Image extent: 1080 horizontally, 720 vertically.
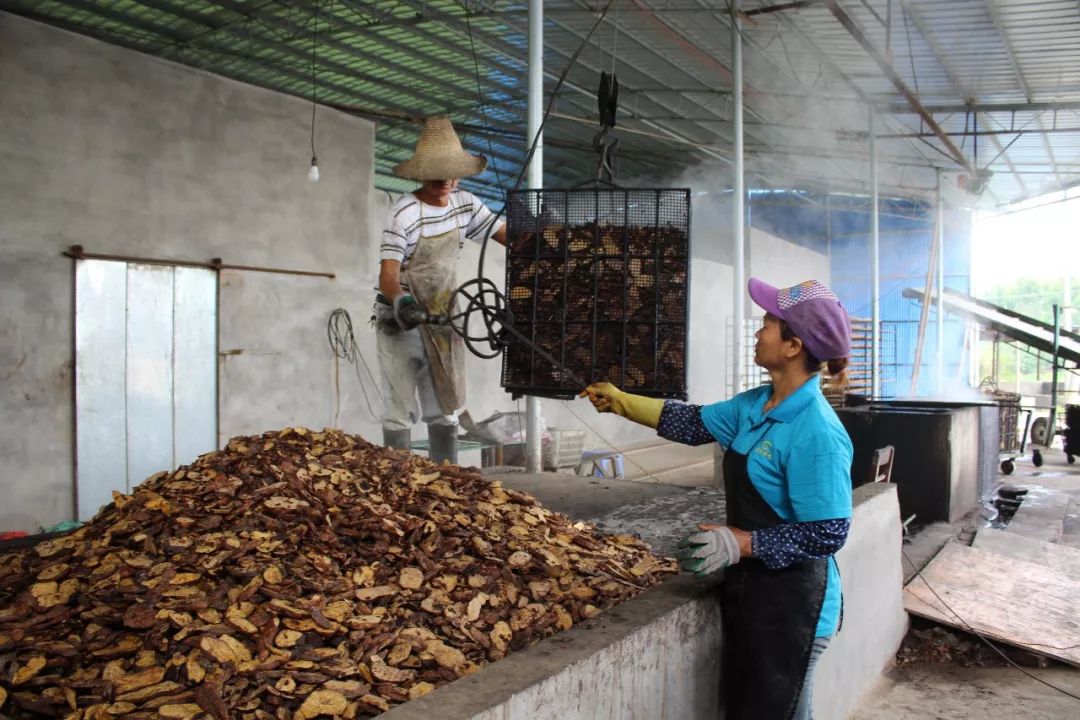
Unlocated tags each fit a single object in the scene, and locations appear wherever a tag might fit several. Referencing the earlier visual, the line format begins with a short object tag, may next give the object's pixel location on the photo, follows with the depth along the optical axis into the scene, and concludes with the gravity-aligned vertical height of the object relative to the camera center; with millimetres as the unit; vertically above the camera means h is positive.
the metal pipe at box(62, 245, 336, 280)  6102 +731
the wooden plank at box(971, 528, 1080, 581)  5586 -1429
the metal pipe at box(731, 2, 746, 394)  8406 +1800
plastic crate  8336 -1031
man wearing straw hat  3855 +378
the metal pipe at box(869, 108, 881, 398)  13167 +1532
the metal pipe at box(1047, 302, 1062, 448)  13023 -689
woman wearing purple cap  2062 -428
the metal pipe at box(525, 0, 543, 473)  4855 +1416
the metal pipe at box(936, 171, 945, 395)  16488 +1192
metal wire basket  3346 +260
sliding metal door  6223 -197
